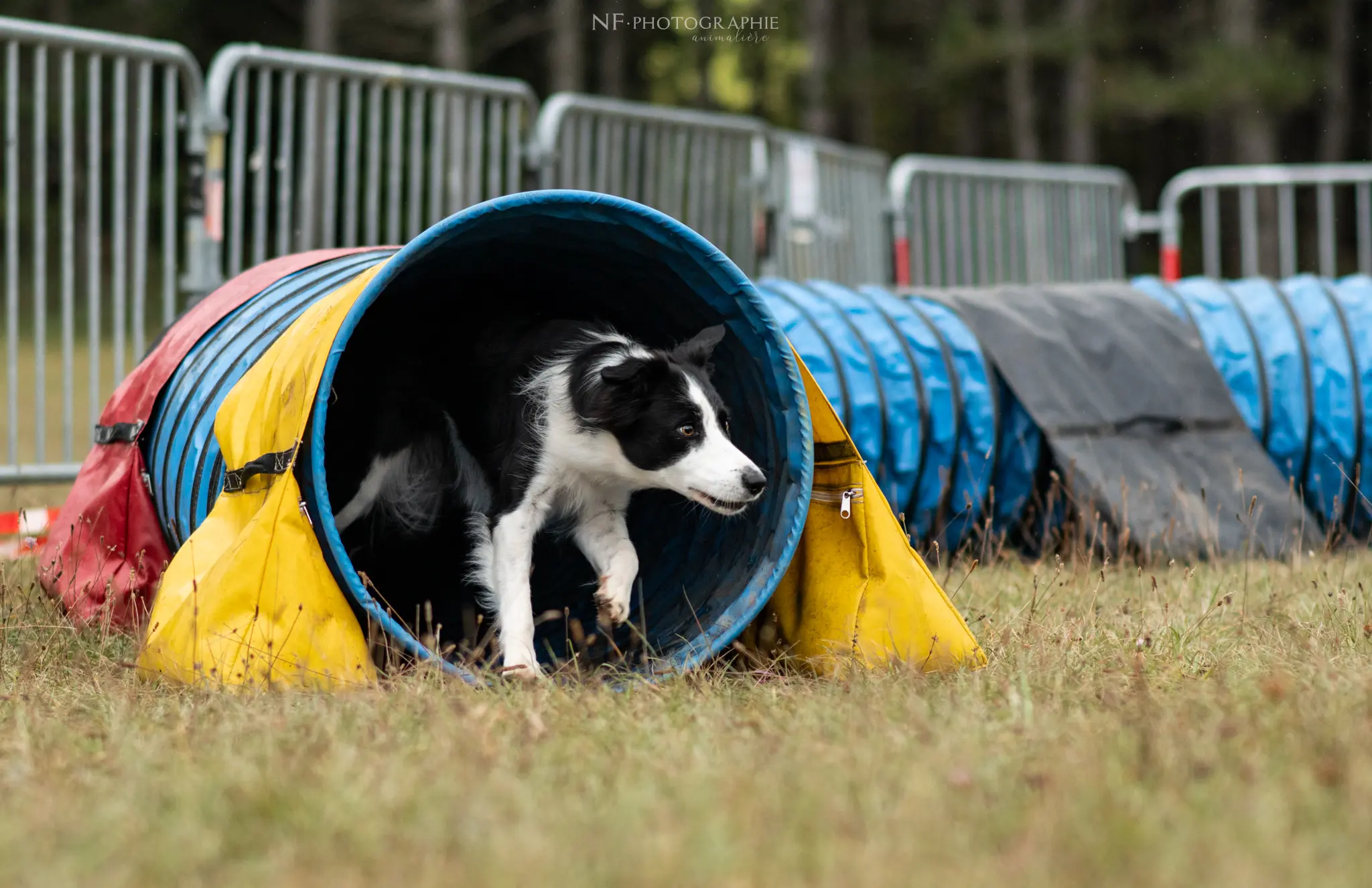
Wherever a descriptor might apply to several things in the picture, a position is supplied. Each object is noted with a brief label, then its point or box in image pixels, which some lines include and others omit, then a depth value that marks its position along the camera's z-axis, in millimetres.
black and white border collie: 8422
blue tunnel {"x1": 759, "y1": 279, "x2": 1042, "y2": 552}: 12023
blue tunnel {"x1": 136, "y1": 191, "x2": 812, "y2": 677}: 8203
